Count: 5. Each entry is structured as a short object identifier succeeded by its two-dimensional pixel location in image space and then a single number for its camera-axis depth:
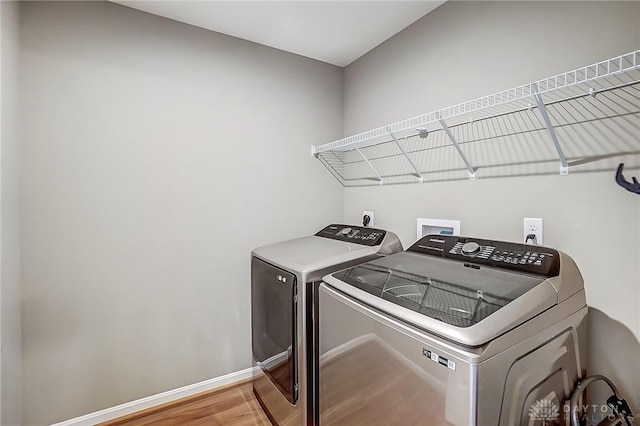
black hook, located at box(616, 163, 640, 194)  1.03
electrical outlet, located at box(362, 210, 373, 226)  2.29
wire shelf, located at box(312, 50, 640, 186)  1.10
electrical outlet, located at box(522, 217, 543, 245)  1.32
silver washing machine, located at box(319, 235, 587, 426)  0.79
